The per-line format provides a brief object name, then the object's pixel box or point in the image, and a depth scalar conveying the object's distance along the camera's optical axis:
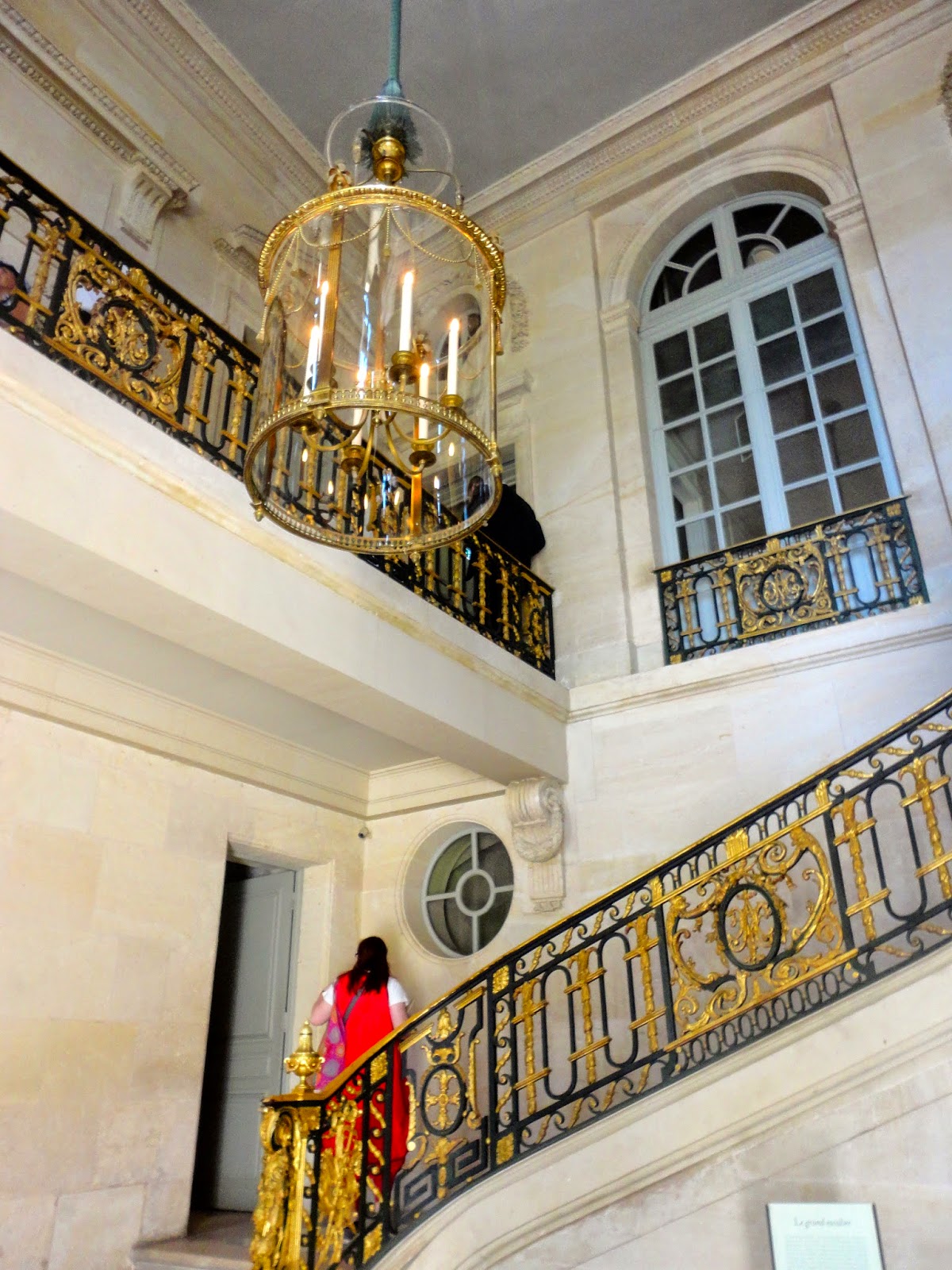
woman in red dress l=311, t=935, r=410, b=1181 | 4.68
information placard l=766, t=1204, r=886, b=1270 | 2.80
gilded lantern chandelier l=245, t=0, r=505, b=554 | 2.39
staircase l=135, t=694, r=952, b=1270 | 3.16
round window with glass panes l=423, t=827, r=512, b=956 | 6.04
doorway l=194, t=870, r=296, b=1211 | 5.55
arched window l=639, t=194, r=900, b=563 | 6.25
